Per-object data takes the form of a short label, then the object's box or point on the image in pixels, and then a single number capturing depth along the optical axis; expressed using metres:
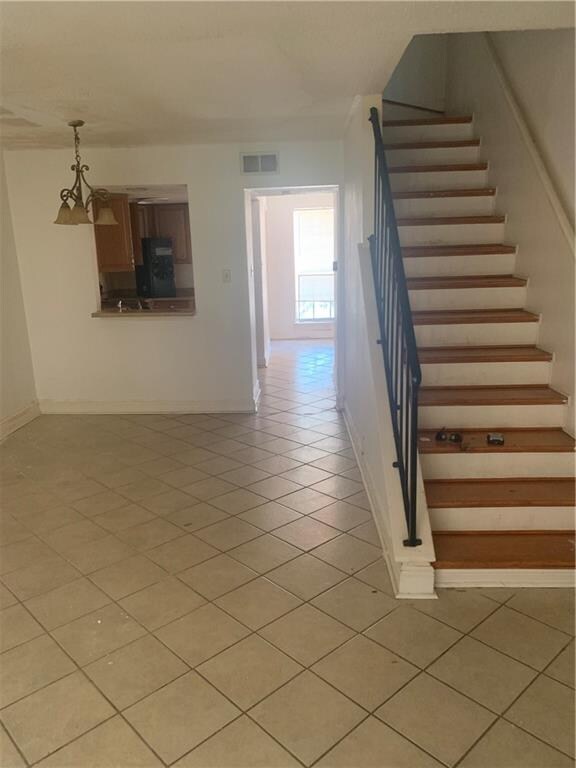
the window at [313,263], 8.47
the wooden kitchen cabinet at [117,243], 5.91
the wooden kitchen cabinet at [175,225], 7.28
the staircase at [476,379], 2.51
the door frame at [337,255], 4.65
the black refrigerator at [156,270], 7.11
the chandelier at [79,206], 3.72
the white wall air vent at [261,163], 4.57
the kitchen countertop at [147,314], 4.93
